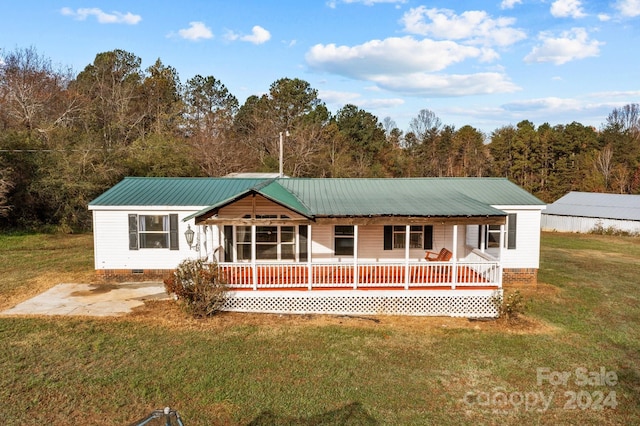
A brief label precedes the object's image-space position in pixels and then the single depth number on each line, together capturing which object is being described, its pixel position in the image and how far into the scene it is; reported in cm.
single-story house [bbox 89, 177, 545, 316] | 1157
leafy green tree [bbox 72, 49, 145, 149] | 3806
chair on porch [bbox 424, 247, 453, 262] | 1332
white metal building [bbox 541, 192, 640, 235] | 3275
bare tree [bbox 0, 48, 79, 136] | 2866
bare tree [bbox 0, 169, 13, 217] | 2173
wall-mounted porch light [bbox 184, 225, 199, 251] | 1273
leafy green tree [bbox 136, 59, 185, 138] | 4225
